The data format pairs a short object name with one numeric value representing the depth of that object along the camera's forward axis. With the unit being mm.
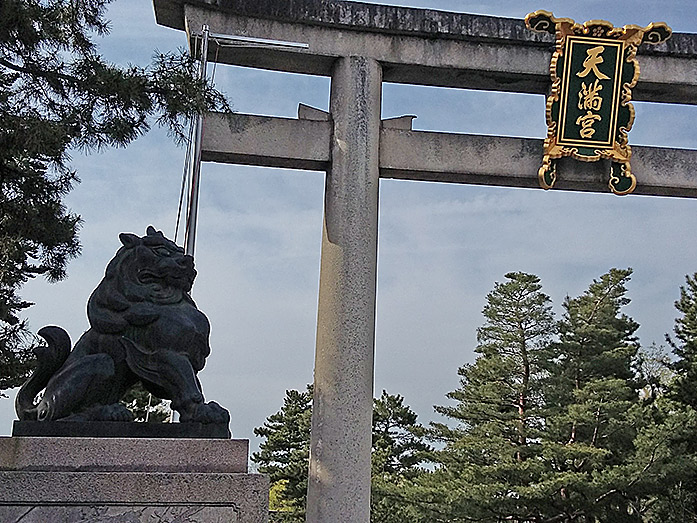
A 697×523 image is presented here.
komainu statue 3262
